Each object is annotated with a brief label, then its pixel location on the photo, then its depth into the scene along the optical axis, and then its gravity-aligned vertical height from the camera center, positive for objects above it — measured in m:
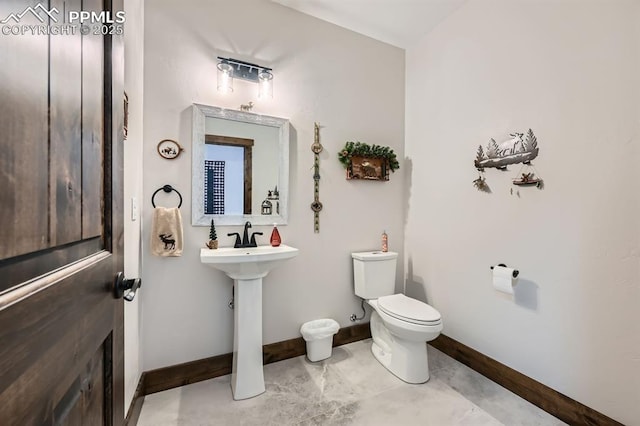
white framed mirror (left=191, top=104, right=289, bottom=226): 1.92 +0.32
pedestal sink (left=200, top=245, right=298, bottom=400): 1.74 -0.69
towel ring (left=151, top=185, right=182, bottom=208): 1.80 +0.14
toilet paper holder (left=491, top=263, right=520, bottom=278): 1.79 -0.40
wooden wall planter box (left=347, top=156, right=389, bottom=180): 2.44 +0.38
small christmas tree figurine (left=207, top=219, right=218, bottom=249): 1.92 -0.20
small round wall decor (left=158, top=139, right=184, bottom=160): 1.82 +0.41
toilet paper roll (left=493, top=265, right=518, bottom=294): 1.78 -0.44
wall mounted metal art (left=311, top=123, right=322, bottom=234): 2.33 +0.28
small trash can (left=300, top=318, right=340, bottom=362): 2.15 -1.00
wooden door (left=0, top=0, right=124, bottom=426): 0.37 -0.02
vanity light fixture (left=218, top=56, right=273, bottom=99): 1.98 +1.00
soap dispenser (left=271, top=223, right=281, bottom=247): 2.10 -0.21
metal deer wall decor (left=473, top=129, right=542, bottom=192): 1.76 +0.37
